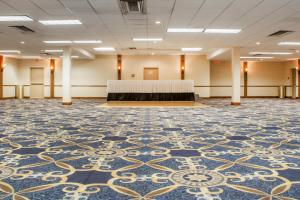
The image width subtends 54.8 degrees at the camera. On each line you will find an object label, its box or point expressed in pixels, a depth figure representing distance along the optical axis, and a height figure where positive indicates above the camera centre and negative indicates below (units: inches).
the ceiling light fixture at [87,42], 495.2 +90.1
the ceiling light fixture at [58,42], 501.7 +89.1
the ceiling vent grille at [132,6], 259.4 +82.5
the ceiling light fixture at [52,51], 613.3 +92.2
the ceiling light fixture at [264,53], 655.1 +93.4
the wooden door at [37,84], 821.2 +24.7
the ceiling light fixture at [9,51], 641.0 +93.4
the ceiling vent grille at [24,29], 371.6 +85.2
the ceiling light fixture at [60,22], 339.0 +84.9
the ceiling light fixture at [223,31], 394.6 +87.5
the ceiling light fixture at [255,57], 740.2 +95.3
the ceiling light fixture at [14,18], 312.1 +83.3
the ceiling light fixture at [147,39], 479.5 +91.0
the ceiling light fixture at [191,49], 626.0 +97.4
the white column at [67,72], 550.3 +41.0
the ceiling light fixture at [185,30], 388.5 +87.3
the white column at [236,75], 542.6 +36.6
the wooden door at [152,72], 775.1 +58.1
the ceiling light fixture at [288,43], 505.7 +89.8
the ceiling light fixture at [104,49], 626.1 +96.5
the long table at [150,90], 515.8 +6.8
